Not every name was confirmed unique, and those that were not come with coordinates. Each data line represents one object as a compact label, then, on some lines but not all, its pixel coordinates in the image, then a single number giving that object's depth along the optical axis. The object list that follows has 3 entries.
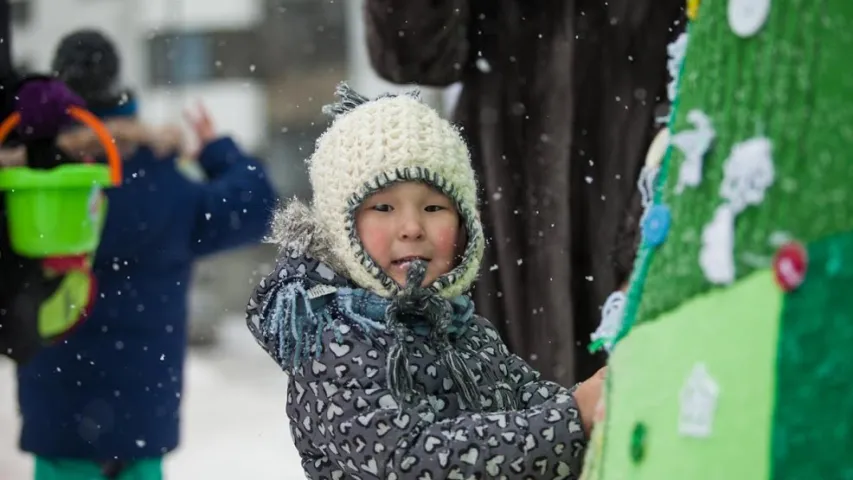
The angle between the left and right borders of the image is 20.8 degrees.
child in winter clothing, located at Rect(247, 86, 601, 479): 2.11
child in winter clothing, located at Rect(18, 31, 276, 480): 3.27
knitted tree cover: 1.76
